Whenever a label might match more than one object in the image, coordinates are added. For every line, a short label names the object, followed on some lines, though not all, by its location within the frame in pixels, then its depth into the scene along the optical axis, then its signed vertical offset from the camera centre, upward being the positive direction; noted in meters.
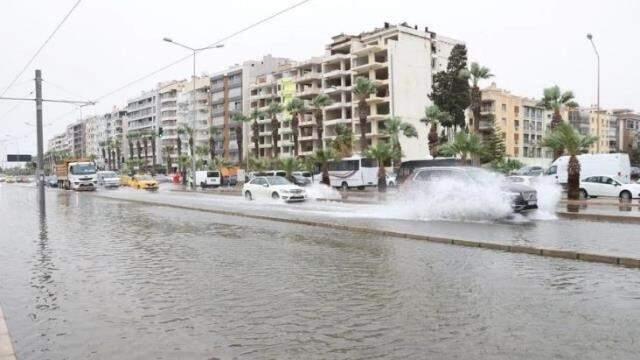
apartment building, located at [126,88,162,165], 156.62 +14.41
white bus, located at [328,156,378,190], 49.03 -0.81
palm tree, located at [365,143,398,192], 44.06 +0.55
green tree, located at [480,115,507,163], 70.09 +1.85
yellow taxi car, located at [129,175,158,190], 57.41 -1.66
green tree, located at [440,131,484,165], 37.47 +1.02
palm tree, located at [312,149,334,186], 46.50 +0.34
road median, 10.05 -1.78
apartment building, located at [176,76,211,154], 130.25 +12.79
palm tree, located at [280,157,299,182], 47.12 -0.17
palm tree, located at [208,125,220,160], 118.26 +5.19
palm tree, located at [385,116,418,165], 46.28 +3.43
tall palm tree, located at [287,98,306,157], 78.88 +7.47
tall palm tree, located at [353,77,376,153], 66.31 +8.09
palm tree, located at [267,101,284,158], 90.31 +8.11
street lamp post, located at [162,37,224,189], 47.97 +8.84
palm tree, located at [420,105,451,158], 63.04 +4.61
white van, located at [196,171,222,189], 63.34 -1.52
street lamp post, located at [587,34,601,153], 47.58 +7.84
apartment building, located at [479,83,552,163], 98.06 +7.08
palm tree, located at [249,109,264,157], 96.69 +6.43
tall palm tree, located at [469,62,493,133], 57.31 +7.86
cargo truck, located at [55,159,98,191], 55.31 -0.75
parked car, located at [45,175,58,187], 71.93 -1.78
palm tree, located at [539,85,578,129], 51.84 +5.42
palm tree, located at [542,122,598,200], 28.23 +0.73
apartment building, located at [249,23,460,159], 84.50 +13.32
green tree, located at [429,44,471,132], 72.62 +8.87
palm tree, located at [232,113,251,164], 101.25 +7.14
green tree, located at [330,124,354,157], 61.31 +2.52
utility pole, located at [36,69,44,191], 33.31 +3.35
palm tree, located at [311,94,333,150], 74.06 +7.49
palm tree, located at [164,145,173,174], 137.25 +2.61
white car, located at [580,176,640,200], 30.48 -1.61
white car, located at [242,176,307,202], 30.36 -1.36
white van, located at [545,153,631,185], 38.31 -0.49
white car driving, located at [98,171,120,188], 63.84 -1.34
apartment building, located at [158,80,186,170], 145.00 +12.65
